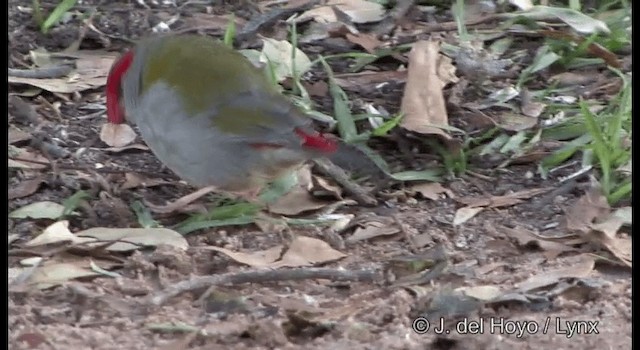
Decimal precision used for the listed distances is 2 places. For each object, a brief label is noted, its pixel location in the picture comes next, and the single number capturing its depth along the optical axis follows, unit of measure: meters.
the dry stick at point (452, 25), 10.50
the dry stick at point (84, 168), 8.76
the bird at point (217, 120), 7.86
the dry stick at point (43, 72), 9.87
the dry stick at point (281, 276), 6.94
